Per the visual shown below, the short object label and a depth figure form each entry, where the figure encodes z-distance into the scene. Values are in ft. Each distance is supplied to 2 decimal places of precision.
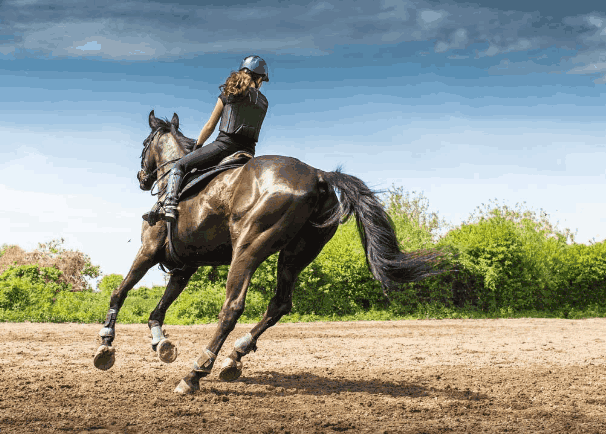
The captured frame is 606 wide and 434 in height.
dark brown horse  17.83
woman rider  19.51
